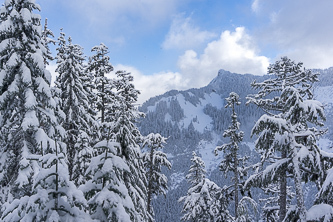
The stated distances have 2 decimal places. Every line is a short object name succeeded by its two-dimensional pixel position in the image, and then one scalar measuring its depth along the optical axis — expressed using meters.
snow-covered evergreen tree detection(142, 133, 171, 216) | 18.41
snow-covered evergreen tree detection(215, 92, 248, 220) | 17.81
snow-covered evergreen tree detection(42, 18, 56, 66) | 17.22
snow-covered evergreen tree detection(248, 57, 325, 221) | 7.40
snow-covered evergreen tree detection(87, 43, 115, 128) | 19.39
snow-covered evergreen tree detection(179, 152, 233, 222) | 17.94
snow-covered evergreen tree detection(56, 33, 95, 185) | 16.69
